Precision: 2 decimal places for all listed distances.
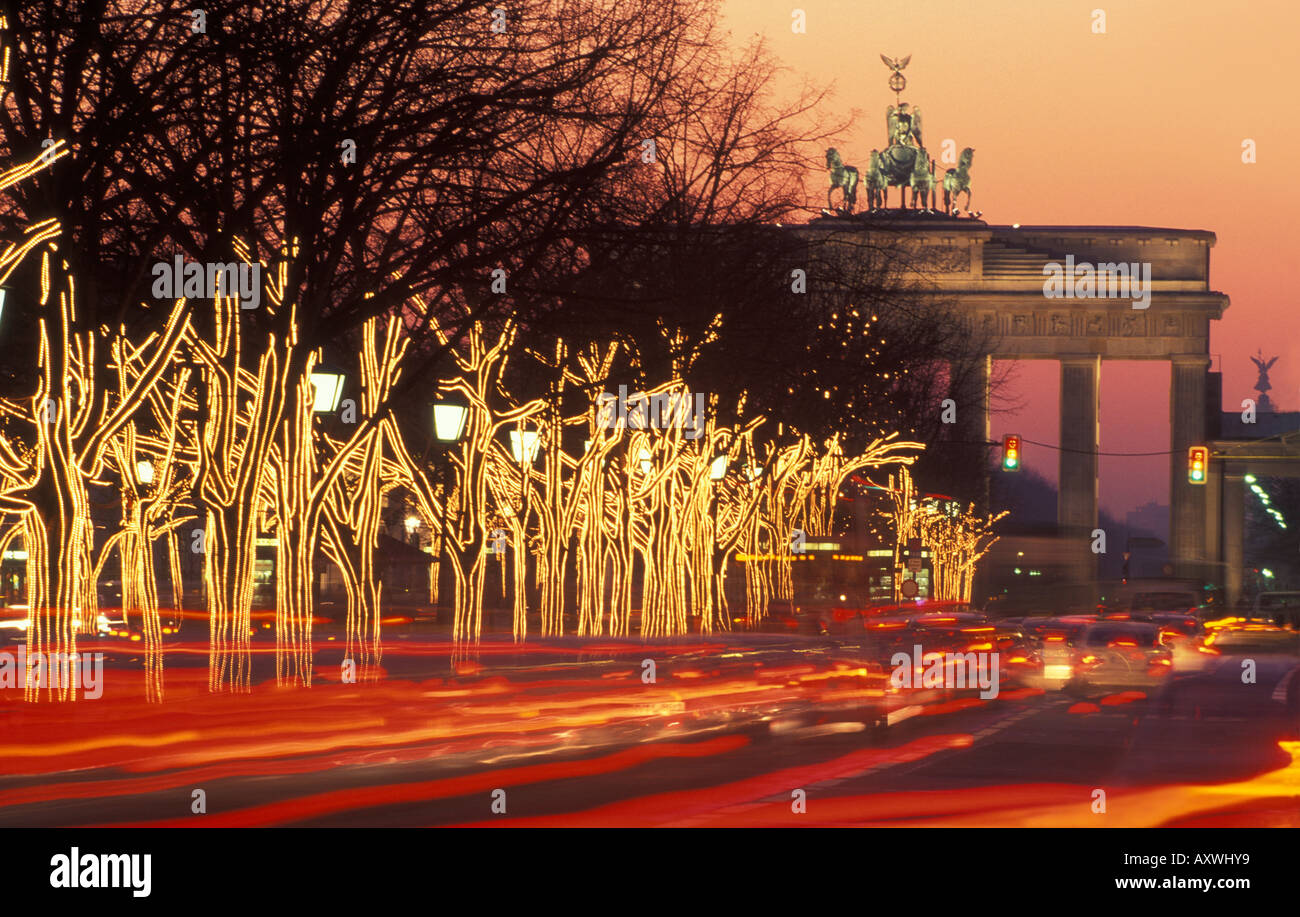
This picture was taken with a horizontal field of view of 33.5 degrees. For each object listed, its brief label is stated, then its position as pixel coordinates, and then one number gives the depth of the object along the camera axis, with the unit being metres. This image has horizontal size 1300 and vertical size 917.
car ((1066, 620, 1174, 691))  36.62
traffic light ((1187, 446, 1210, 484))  66.26
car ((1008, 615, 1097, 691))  36.22
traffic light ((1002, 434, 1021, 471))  64.81
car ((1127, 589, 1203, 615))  73.88
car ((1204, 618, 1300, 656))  52.00
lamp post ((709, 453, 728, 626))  40.38
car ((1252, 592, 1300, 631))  62.64
